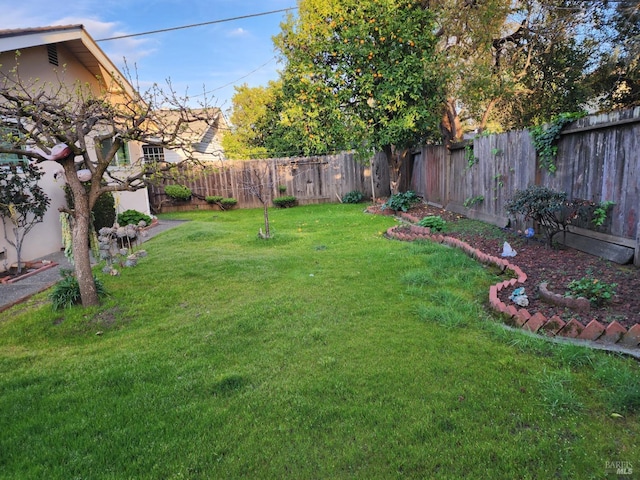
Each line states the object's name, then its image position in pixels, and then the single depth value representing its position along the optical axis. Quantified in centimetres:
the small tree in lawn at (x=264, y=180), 1497
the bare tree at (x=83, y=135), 373
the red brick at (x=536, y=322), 335
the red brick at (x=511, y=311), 357
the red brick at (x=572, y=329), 318
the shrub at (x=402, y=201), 1077
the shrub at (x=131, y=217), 1016
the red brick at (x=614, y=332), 303
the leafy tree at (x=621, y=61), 741
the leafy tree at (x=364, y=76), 963
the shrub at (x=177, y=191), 1462
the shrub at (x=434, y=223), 764
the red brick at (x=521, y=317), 347
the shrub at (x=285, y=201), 1455
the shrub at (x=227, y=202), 1493
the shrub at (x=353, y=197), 1477
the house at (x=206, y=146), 1633
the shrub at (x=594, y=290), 351
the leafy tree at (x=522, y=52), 884
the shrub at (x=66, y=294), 434
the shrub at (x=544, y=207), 506
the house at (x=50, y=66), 646
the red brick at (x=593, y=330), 309
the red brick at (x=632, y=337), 297
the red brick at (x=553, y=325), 325
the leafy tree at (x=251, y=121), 2265
